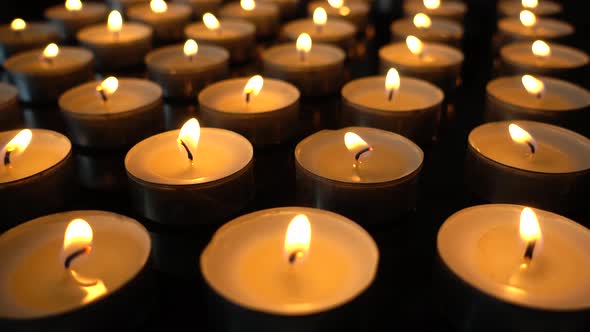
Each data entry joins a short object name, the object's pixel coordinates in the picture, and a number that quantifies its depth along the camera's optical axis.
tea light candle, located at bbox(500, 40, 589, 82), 0.32
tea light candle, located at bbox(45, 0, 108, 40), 0.39
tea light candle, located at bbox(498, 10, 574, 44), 0.37
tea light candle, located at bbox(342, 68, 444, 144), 0.28
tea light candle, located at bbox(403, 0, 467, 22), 0.40
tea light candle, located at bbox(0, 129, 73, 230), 0.24
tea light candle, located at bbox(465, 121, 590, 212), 0.24
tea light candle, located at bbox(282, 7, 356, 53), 0.36
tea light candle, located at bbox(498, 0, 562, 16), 0.41
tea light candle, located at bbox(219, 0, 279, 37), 0.39
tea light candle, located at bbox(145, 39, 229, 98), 0.31
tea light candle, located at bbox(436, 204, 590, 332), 0.20
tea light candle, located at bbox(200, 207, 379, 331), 0.19
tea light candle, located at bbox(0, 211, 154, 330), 0.20
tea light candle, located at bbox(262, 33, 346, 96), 0.32
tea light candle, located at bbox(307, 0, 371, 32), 0.40
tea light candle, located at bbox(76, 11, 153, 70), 0.34
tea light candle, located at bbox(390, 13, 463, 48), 0.37
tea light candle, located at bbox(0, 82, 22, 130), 0.29
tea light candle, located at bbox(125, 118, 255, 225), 0.24
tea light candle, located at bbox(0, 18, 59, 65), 0.36
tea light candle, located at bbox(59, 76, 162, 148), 0.28
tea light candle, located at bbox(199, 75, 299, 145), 0.28
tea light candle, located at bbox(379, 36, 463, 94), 0.32
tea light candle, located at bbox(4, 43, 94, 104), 0.31
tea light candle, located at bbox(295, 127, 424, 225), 0.24
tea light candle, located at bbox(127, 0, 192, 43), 0.39
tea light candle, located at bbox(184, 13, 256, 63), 0.35
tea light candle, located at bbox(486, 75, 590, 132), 0.28
